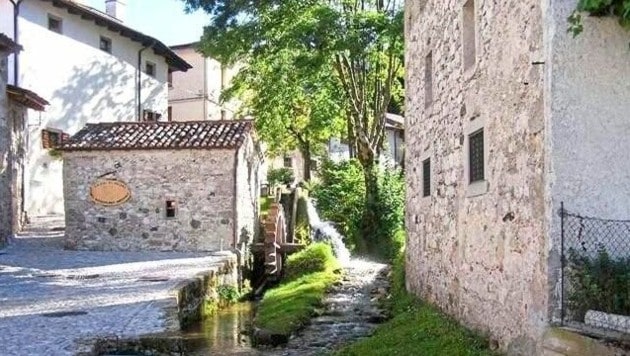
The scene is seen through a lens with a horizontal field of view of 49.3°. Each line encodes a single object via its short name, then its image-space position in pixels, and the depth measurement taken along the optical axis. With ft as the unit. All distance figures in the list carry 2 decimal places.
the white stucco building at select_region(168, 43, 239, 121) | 120.26
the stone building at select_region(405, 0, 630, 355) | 18.74
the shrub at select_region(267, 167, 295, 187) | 108.27
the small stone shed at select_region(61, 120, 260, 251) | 58.85
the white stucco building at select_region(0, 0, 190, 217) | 80.48
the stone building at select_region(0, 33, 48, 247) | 57.11
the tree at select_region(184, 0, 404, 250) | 60.75
